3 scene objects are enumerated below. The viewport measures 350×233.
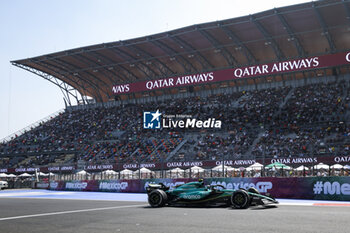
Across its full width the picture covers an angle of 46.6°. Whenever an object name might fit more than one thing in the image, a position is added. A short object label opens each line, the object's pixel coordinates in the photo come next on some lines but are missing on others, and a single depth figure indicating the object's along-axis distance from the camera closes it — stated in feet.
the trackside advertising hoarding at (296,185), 67.56
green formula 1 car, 50.39
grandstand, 134.00
